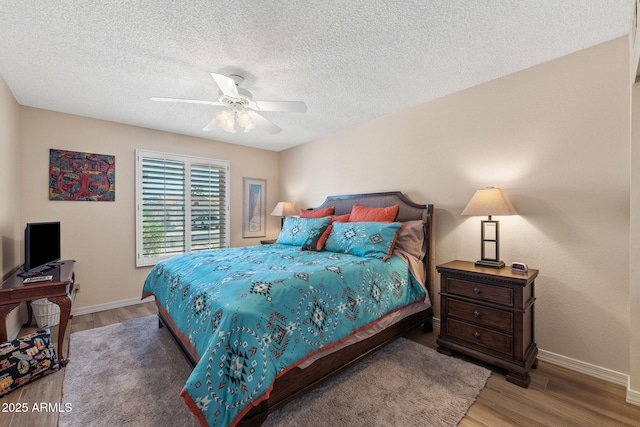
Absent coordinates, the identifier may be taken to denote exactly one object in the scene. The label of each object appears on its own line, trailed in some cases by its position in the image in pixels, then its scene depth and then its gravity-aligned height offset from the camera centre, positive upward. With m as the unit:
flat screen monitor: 2.36 -0.33
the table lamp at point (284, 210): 4.73 +0.04
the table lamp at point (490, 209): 2.21 +0.04
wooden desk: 2.02 -0.65
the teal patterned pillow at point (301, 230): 3.24 -0.21
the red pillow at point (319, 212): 3.84 +0.01
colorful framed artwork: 3.27 +0.43
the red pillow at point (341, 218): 3.49 -0.07
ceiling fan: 2.29 +0.93
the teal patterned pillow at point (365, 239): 2.63 -0.26
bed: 1.37 -0.64
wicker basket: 2.91 -1.09
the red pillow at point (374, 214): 3.11 -0.01
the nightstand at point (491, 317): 2.00 -0.81
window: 3.89 +0.10
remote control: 2.16 -0.55
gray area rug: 1.65 -1.23
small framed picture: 4.95 +0.08
